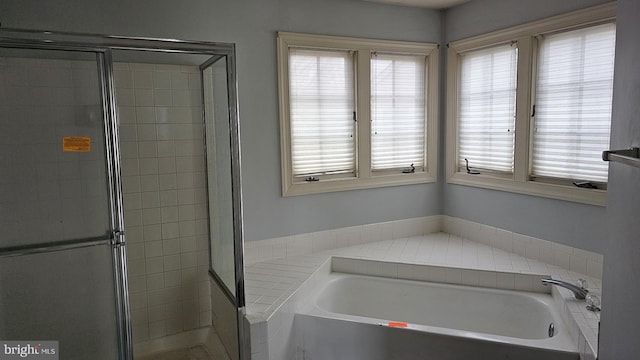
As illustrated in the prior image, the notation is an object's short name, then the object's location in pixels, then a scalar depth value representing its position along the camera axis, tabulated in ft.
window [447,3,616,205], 8.82
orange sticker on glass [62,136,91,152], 7.48
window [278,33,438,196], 10.85
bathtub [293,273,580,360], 7.75
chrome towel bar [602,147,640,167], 2.86
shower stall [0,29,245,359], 7.22
